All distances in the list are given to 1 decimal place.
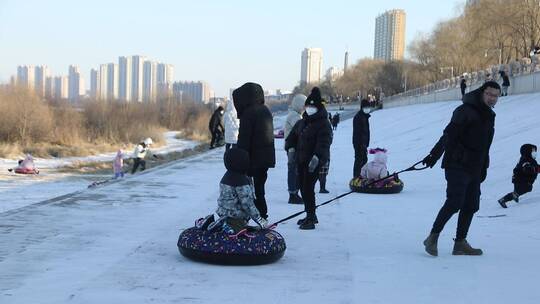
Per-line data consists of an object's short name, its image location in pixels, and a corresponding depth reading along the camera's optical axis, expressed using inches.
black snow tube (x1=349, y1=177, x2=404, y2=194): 437.7
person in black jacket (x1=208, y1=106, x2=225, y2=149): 785.1
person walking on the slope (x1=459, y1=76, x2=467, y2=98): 1486.2
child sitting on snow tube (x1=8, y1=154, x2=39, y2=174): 999.0
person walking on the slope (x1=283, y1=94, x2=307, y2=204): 355.3
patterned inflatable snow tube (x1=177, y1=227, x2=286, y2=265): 216.7
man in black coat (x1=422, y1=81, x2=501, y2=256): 228.7
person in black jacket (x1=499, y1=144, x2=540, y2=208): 357.7
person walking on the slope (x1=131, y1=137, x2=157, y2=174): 774.7
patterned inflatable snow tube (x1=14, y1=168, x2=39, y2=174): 995.9
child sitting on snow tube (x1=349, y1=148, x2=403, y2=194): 439.2
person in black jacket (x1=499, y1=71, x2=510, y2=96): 1269.7
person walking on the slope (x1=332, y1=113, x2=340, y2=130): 1716.3
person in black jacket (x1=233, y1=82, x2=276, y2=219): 256.2
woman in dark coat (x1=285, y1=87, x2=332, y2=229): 287.3
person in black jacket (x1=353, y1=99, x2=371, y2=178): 457.9
